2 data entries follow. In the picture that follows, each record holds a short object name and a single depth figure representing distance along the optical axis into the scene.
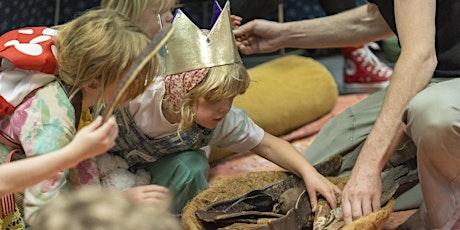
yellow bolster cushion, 3.93
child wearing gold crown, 3.12
